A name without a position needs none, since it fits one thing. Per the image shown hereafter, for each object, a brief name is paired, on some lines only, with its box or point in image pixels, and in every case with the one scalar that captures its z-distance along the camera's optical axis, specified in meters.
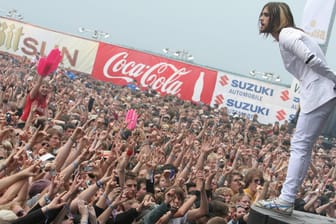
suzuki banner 24.03
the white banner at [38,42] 27.22
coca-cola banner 25.14
